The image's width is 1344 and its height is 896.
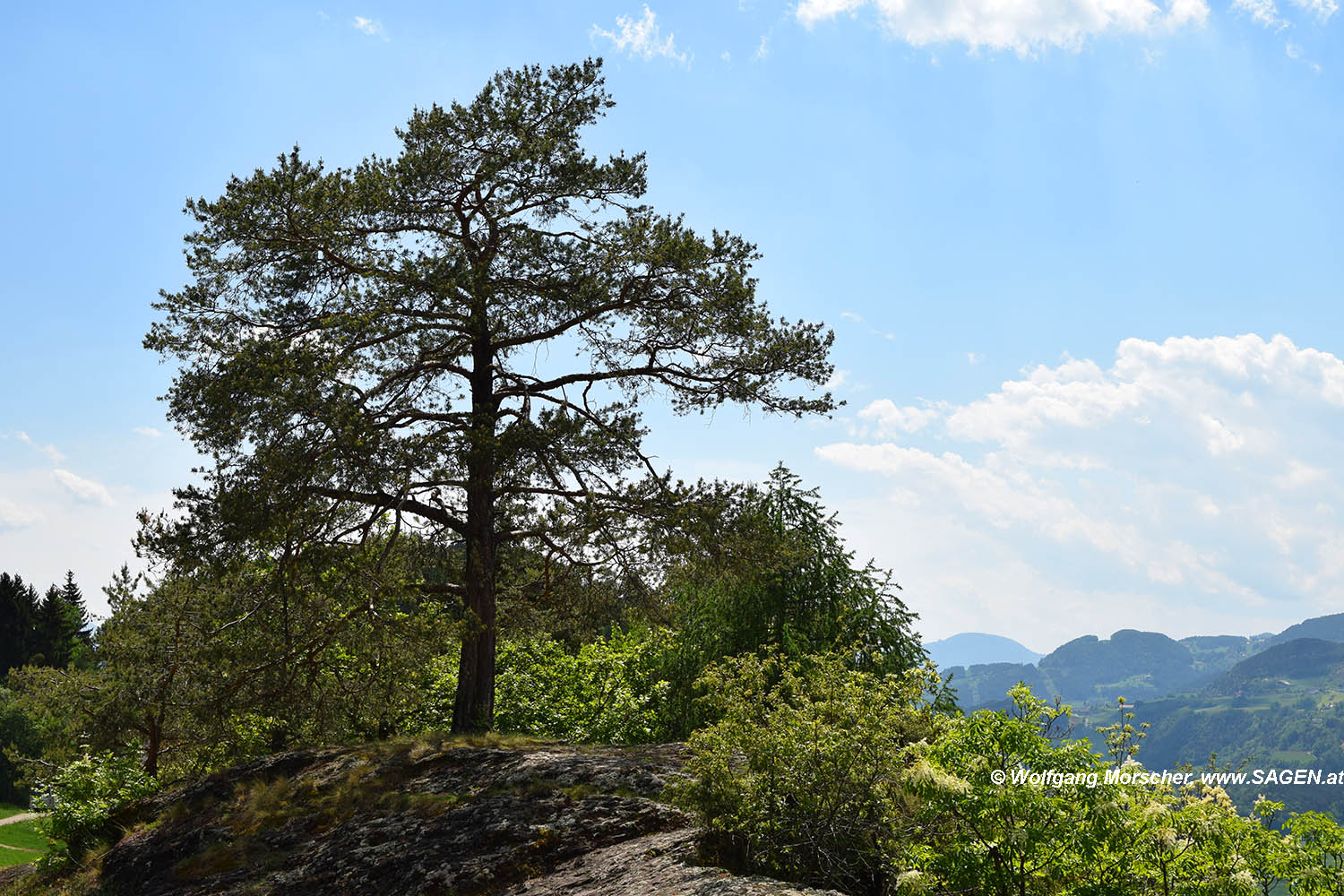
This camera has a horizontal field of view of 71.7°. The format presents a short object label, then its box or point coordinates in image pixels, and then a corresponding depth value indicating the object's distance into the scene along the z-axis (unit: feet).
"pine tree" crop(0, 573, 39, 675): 193.67
